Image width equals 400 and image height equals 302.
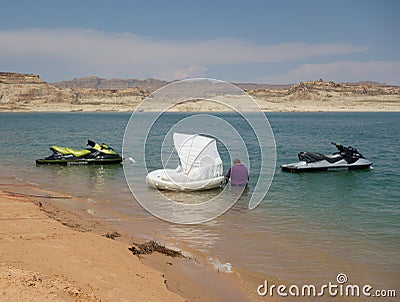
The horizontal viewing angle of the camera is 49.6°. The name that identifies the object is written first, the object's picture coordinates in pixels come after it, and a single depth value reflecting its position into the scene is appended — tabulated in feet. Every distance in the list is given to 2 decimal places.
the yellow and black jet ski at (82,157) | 96.73
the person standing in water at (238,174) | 69.67
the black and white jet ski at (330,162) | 88.38
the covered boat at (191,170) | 65.98
